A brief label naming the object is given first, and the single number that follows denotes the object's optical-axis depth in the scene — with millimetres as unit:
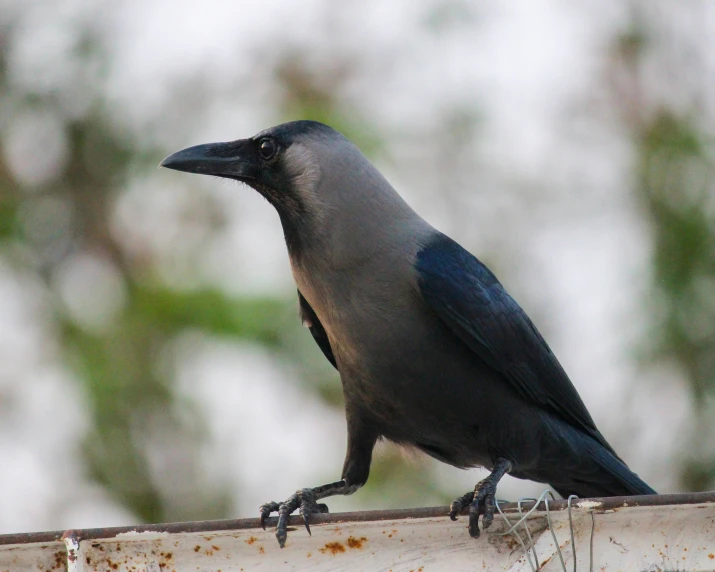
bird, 8992
